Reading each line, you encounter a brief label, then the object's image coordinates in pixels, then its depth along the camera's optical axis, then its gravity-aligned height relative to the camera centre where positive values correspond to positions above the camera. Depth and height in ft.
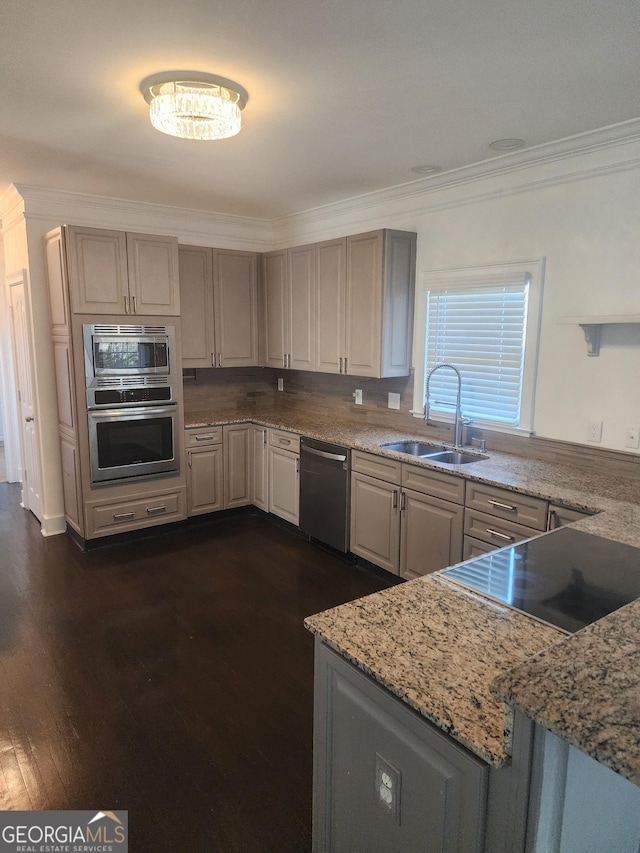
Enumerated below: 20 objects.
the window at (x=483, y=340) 10.86 +0.01
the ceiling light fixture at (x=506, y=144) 9.78 +3.57
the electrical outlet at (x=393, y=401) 13.85 -1.56
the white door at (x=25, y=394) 14.87 -1.66
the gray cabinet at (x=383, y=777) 3.58 -3.23
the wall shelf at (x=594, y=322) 8.60 +0.31
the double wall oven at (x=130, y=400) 12.94 -1.54
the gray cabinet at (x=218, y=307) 15.48 +0.93
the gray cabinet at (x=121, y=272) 12.53 +1.58
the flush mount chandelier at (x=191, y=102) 7.50 +3.32
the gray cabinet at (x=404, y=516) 10.29 -3.62
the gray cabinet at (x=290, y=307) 14.94 +0.90
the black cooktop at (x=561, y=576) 4.98 -2.41
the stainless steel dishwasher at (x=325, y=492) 12.86 -3.76
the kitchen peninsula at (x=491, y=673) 2.99 -2.47
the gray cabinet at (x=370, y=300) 12.65 +0.95
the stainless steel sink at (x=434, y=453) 11.47 -2.50
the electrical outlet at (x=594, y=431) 9.81 -1.62
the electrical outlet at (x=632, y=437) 9.26 -1.64
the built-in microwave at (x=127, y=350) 12.77 -0.30
